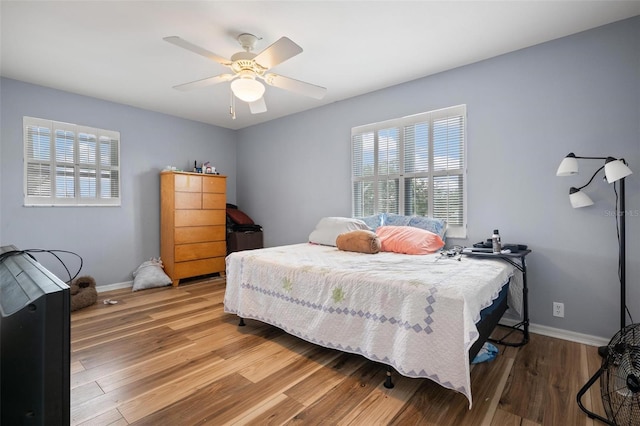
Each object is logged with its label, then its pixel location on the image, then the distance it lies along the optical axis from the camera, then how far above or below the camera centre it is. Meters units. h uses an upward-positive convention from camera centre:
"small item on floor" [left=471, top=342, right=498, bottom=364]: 2.16 -1.03
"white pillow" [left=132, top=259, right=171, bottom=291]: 4.06 -0.87
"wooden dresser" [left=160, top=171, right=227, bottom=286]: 4.25 -0.18
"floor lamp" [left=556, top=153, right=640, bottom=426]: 1.32 -0.77
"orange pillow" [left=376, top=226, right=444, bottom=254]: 2.85 -0.29
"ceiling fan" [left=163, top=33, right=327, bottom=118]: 2.07 +1.09
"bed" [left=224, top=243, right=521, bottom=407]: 1.64 -0.59
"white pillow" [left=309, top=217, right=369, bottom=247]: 3.53 -0.20
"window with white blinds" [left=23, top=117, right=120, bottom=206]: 3.53 +0.59
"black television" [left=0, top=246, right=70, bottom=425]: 0.40 -0.19
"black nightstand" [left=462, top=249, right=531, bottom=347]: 2.38 -0.52
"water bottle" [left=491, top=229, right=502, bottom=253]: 2.49 -0.28
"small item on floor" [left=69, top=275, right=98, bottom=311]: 3.27 -0.88
